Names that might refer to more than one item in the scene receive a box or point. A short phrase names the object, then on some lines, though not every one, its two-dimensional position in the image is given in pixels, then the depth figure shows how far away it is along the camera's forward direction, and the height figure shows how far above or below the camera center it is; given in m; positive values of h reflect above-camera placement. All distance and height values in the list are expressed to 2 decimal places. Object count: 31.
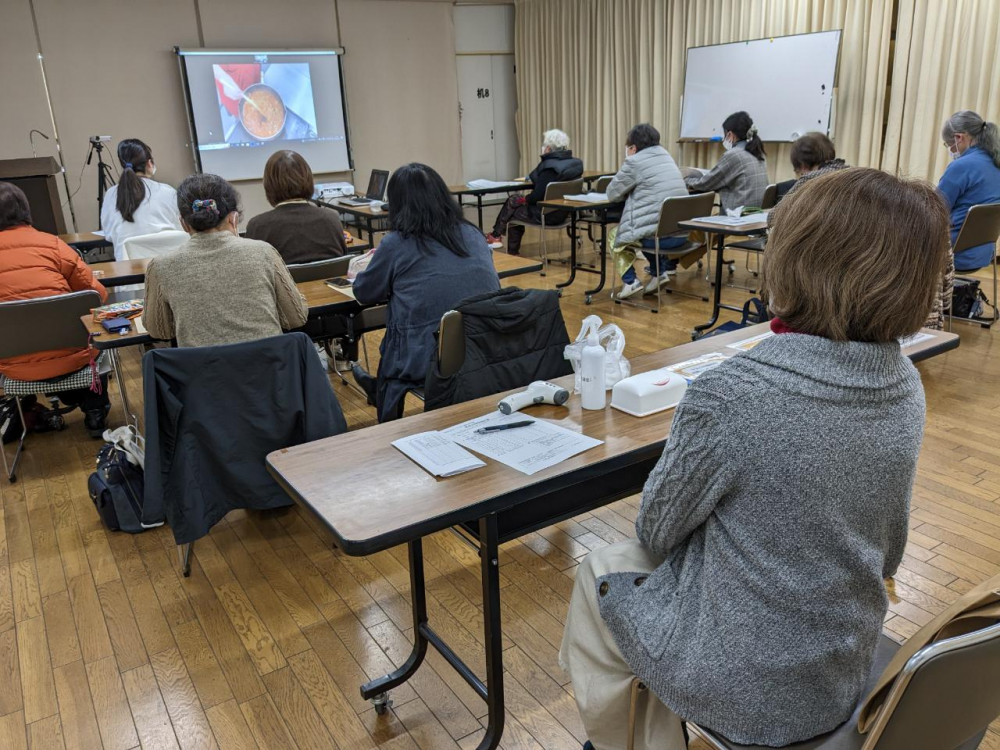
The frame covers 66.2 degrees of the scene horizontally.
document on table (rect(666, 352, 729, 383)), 1.92 -0.60
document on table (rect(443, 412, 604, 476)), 1.49 -0.61
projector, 7.68 -0.47
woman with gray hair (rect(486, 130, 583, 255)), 6.68 -0.42
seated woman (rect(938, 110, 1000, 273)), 4.21 -0.33
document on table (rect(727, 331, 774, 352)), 2.16 -0.60
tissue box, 1.71 -0.57
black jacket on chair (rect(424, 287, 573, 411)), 2.11 -0.57
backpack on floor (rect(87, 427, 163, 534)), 2.71 -1.14
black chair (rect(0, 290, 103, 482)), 2.90 -0.62
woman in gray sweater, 0.98 -0.45
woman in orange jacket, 3.15 -0.46
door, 9.49 +0.24
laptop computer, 6.81 -0.43
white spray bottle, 1.70 -0.53
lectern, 5.92 -0.23
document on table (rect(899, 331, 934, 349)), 2.13 -0.61
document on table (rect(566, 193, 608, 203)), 5.74 -0.50
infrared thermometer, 1.75 -0.58
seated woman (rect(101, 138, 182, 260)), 4.64 -0.29
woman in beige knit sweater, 2.50 -0.42
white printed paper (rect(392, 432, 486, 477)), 1.47 -0.61
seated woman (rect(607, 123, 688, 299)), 5.21 -0.42
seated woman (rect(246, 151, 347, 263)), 3.48 -0.33
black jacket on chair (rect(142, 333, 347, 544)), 2.14 -0.77
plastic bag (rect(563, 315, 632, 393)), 1.84 -0.52
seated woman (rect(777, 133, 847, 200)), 4.32 -0.18
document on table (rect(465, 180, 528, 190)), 7.08 -0.45
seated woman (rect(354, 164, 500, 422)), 2.61 -0.43
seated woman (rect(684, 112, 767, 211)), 5.41 -0.33
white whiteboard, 6.50 +0.32
